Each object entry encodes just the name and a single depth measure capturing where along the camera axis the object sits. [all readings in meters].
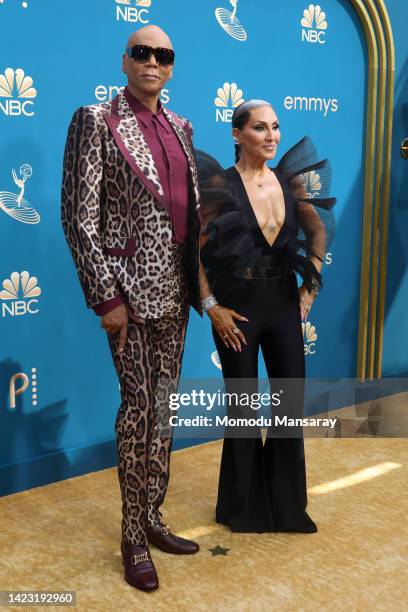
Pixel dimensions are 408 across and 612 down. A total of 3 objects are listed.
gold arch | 4.02
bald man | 2.24
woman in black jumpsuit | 2.59
